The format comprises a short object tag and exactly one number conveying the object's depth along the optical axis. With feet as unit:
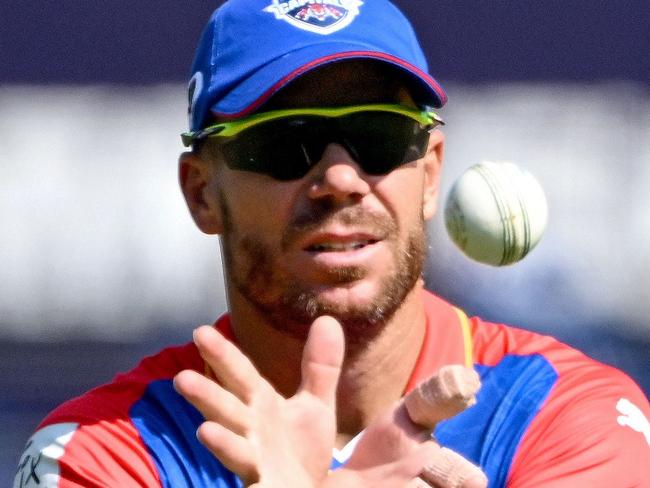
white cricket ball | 25.41
